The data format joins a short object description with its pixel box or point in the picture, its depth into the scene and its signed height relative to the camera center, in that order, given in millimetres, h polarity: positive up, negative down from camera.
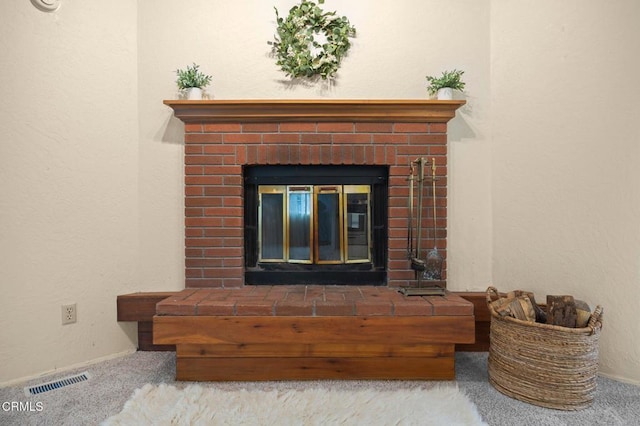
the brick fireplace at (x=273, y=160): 1956 +338
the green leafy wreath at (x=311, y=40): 1941 +1047
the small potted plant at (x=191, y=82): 1873 +775
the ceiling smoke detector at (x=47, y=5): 1661 +1085
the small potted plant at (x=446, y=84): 1886 +755
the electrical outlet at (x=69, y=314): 1739 -497
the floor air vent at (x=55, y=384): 1535 -785
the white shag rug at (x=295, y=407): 1308 -788
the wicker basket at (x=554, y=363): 1387 -626
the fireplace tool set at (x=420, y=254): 1762 -210
